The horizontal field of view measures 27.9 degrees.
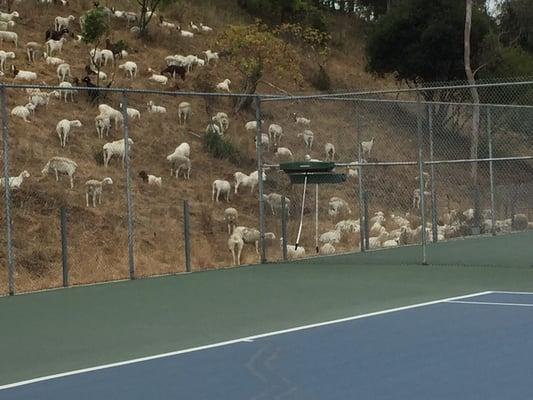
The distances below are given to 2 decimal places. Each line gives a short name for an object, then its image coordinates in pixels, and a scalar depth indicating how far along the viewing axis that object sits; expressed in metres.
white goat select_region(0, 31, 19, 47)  32.41
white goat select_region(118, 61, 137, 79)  32.28
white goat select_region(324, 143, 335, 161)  26.73
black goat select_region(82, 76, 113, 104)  28.78
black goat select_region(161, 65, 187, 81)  33.88
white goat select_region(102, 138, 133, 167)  24.89
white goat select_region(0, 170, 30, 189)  22.16
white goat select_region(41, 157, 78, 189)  23.06
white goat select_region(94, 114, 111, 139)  26.38
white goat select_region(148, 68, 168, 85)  32.62
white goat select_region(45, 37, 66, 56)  32.44
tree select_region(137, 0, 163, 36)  36.96
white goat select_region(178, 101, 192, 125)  29.27
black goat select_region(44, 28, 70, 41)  33.84
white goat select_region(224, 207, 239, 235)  23.96
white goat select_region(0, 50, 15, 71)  29.68
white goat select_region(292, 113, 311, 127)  30.23
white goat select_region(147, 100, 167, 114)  28.98
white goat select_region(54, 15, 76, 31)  35.28
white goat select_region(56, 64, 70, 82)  29.69
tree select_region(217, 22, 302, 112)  32.38
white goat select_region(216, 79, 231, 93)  33.97
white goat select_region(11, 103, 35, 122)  25.83
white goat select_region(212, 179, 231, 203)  24.89
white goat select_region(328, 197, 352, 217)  25.02
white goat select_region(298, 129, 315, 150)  28.06
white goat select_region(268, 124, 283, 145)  28.11
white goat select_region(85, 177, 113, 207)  23.03
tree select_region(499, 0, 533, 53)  48.62
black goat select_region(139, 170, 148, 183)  25.22
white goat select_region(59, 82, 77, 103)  28.46
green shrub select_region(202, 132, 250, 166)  28.39
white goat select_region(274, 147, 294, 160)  27.08
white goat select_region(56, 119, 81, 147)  25.27
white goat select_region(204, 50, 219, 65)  36.44
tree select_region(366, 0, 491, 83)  38.25
